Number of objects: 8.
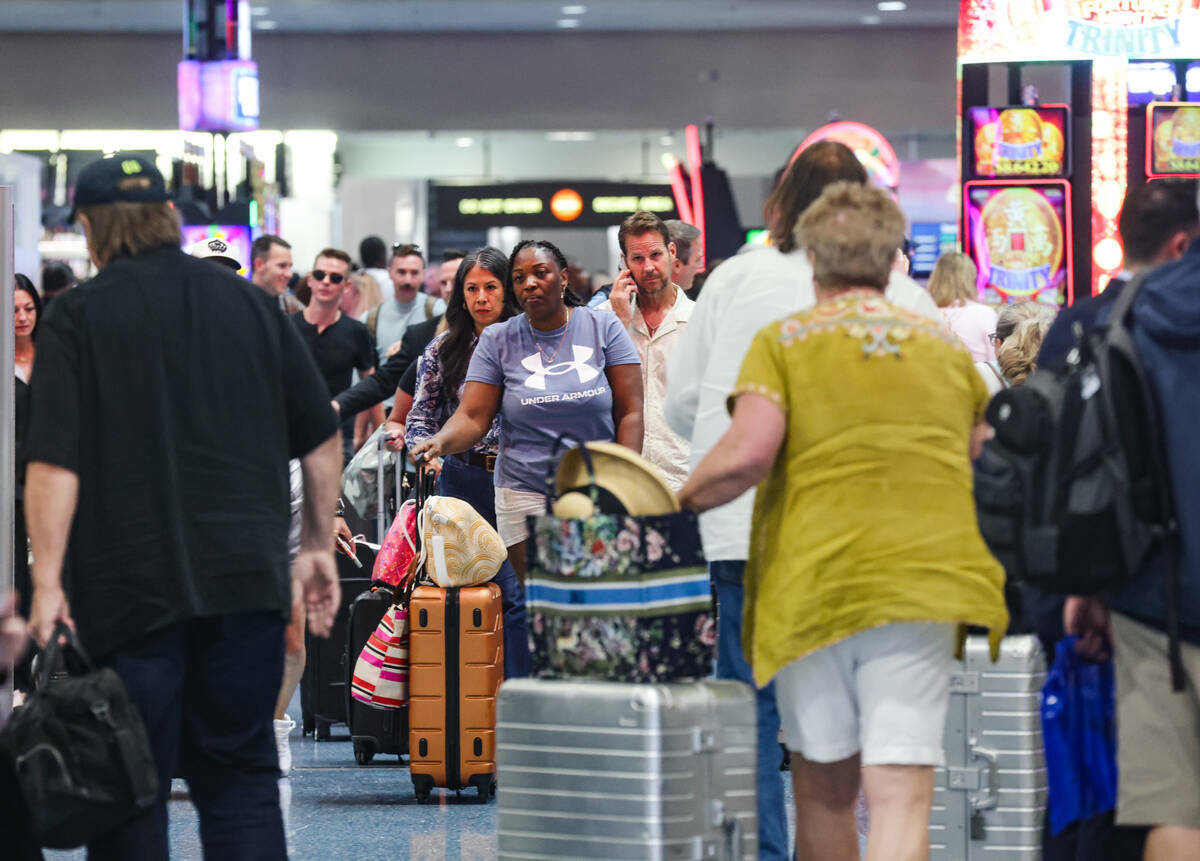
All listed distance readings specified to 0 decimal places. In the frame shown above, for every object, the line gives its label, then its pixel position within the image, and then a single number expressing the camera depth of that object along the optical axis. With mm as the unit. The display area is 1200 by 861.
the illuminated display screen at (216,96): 31891
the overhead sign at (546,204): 44719
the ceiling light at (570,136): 46481
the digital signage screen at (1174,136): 24078
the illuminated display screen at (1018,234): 23922
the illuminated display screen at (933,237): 44187
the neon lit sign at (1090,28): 23531
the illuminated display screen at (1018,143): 24078
